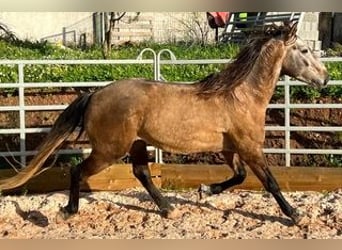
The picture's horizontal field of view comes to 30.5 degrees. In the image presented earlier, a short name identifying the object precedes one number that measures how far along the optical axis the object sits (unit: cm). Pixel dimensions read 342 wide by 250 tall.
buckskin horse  475
